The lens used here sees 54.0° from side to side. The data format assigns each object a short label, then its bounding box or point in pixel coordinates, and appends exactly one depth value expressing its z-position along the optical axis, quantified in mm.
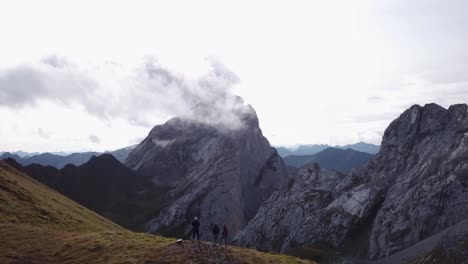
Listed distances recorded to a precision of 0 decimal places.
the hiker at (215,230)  59375
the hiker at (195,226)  59438
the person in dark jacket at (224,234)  58134
